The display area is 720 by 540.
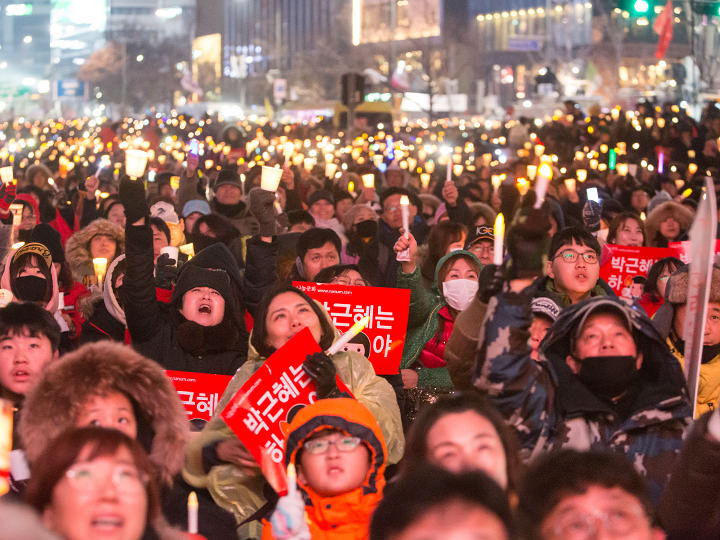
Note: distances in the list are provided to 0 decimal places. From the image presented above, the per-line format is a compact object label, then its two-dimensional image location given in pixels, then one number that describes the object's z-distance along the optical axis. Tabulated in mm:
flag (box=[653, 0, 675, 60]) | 55656
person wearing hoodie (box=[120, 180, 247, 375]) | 11187
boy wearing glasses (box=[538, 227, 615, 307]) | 11898
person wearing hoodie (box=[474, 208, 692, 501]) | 7152
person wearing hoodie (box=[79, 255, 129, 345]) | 12703
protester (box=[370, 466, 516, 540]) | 5168
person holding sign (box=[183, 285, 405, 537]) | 8805
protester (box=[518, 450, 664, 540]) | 5945
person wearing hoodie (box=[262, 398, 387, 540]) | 7676
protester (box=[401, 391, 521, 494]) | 6723
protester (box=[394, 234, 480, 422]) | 12531
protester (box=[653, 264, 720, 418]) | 10273
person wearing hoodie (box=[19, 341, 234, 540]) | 7441
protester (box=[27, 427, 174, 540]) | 5789
